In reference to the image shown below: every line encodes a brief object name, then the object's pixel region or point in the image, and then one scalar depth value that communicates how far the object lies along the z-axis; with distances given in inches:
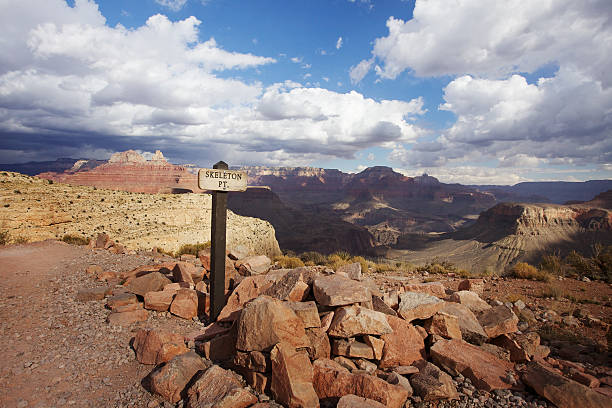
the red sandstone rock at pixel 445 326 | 191.0
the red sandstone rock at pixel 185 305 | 225.3
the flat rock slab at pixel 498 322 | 203.0
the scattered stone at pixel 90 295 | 246.7
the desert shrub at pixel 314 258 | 565.1
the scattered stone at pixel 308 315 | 166.6
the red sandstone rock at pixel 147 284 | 247.4
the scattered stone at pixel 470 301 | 238.7
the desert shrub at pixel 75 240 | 540.4
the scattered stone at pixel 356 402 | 124.0
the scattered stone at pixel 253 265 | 309.4
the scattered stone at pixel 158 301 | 230.4
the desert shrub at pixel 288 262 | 461.2
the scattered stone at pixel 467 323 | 194.5
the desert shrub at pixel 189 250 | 597.0
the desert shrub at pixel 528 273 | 401.4
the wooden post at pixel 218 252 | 214.2
